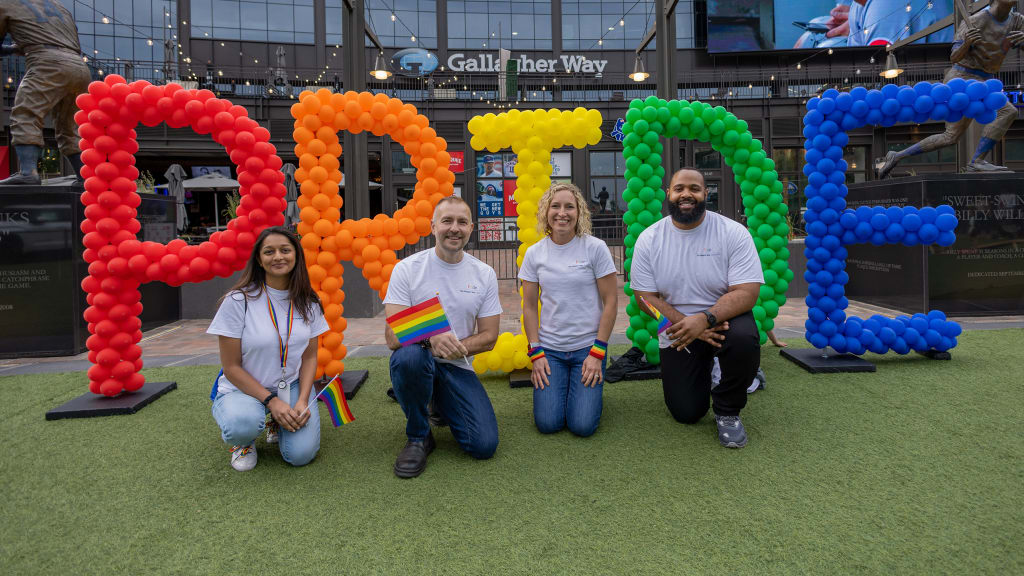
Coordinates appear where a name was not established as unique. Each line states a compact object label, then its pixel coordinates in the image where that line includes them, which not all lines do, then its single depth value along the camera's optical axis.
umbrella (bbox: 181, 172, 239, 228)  15.92
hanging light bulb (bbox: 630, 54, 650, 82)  13.98
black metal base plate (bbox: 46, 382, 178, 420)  3.53
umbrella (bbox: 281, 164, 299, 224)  12.09
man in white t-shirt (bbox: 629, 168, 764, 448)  2.97
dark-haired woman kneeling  2.70
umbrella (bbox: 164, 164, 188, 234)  13.09
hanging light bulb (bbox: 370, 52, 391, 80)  11.90
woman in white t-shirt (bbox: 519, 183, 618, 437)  3.20
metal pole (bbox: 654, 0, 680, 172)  6.03
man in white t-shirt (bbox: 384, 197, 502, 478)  2.74
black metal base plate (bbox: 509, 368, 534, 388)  4.23
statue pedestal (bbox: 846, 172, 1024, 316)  6.42
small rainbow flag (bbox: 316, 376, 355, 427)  2.85
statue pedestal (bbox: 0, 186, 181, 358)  5.36
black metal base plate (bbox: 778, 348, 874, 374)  4.29
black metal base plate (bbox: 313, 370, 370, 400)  3.97
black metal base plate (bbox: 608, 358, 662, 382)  4.31
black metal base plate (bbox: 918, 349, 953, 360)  4.52
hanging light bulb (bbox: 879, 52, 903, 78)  12.44
